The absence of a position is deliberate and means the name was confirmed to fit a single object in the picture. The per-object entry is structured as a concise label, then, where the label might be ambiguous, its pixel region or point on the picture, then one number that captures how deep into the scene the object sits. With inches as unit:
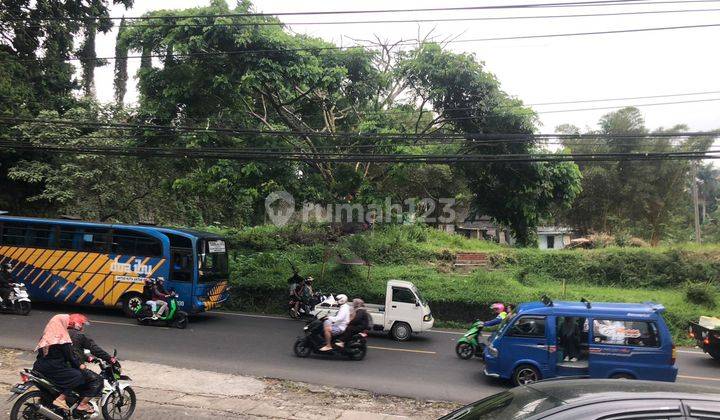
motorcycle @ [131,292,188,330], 562.3
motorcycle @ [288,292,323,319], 679.7
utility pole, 1314.0
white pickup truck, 559.2
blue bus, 607.5
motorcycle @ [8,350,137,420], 227.6
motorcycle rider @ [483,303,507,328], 468.8
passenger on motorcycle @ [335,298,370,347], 446.0
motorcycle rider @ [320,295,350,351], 442.6
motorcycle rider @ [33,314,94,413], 227.9
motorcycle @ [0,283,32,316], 576.1
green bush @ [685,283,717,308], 735.7
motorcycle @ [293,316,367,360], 445.1
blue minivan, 354.6
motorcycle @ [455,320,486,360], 472.4
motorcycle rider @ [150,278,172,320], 561.6
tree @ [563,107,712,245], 1222.9
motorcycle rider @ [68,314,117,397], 234.1
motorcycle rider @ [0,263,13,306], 575.2
